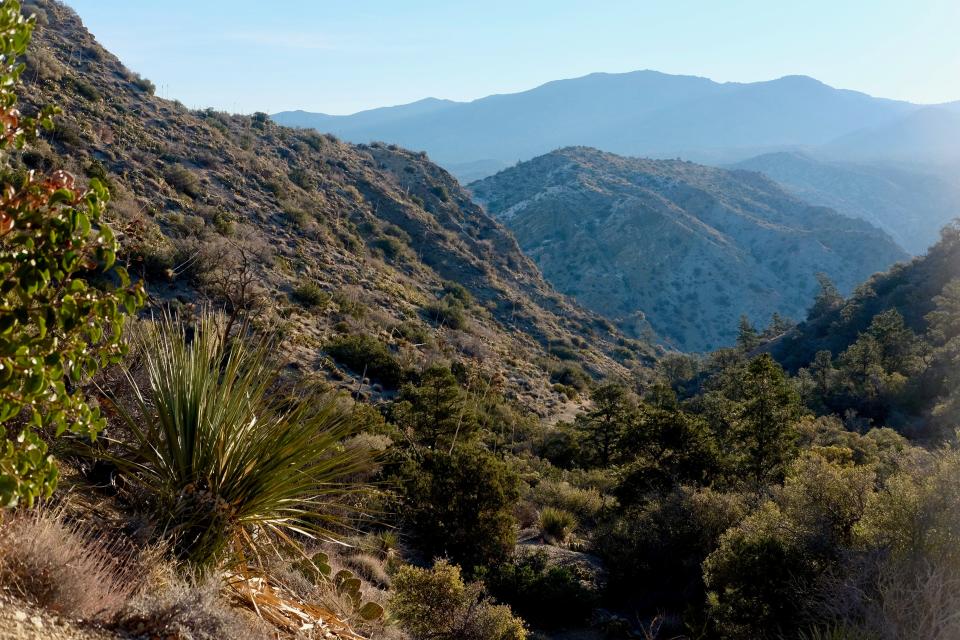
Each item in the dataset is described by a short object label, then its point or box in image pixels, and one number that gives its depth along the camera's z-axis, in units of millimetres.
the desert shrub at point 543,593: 12328
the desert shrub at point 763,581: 8867
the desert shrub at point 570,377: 40938
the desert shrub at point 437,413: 18281
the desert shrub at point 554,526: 16984
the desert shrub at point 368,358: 25328
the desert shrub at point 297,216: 37500
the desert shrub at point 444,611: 7805
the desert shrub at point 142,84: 42000
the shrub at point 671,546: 13500
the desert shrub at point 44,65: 32125
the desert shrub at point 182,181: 32594
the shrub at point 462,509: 13500
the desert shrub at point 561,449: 25938
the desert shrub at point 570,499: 18438
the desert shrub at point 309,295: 28578
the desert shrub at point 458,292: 45159
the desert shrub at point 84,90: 34625
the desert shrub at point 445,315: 37906
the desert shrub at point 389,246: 46162
